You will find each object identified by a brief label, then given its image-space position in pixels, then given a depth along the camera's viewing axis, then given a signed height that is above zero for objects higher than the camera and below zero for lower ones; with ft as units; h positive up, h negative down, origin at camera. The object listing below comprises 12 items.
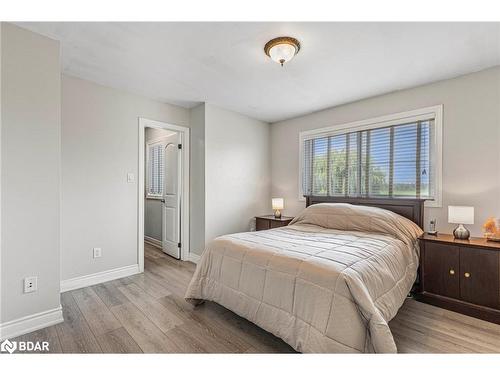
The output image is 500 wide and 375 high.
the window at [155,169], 15.41 +1.03
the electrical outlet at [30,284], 6.38 -2.63
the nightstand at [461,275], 6.95 -2.70
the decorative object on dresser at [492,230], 7.62 -1.35
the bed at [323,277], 4.69 -2.19
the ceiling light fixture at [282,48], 6.63 +3.81
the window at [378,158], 9.66 +1.31
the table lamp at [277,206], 13.43 -1.11
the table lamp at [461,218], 7.88 -1.02
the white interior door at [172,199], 13.07 -0.79
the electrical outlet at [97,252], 9.68 -2.67
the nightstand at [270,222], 12.60 -1.90
